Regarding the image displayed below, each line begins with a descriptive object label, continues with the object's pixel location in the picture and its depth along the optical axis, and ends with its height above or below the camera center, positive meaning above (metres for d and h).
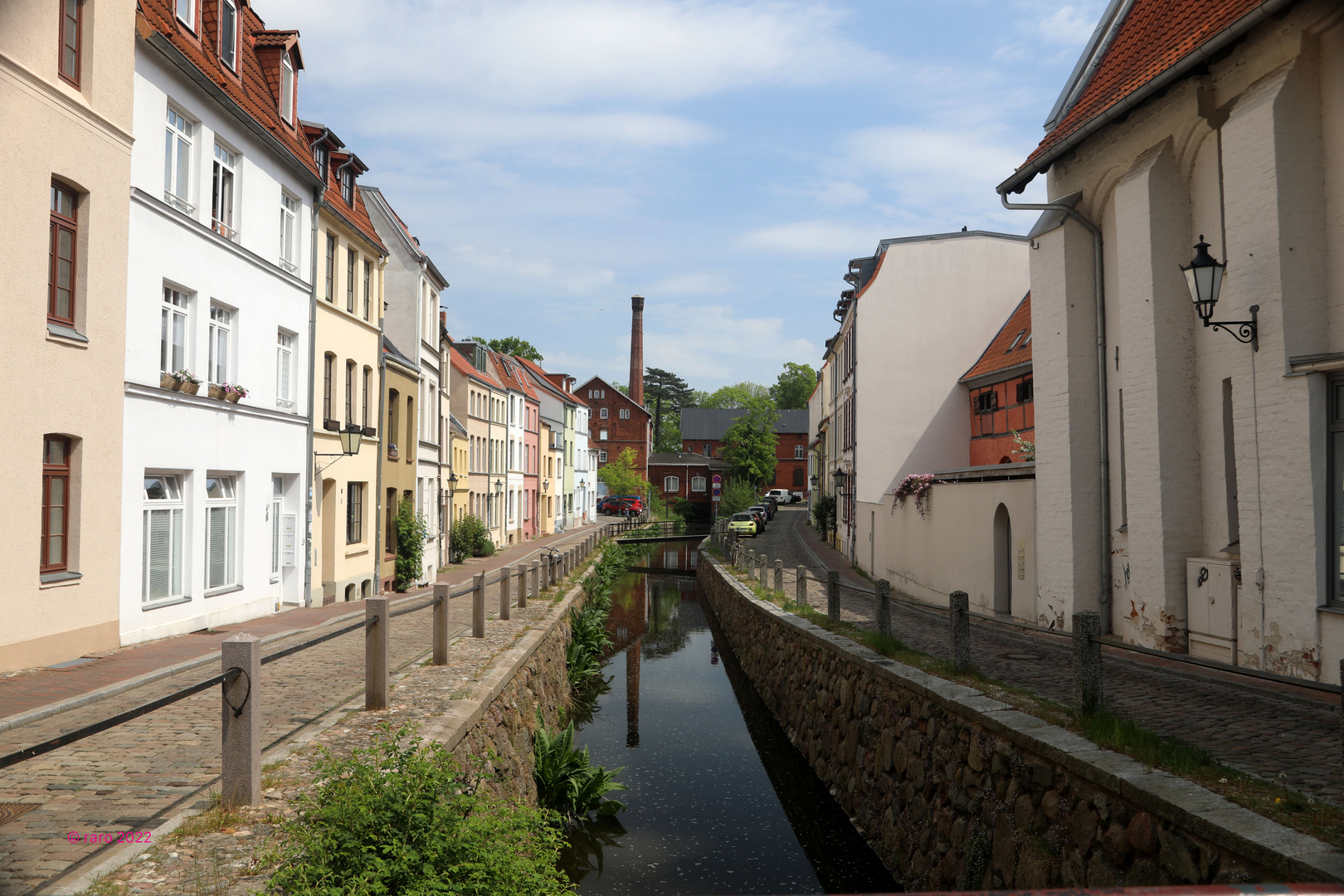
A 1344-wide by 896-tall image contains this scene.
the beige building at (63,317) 9.37 +2.01
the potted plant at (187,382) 12.86 +1.64
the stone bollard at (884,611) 10.68 -1.41
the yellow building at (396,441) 22.94 +1.44
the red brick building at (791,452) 89.06 +4.05
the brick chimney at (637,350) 84.00 +13.43
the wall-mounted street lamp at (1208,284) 8.73 +2.01
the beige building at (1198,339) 8.19 +1.66
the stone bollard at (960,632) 8.62 -1.35
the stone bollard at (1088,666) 6.23 -1.21
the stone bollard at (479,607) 11.59 -1.49
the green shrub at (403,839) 3.93 -1.60
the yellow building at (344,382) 18.86 +2.54
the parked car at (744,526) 42.75 -1.57
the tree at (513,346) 71.12 +11.70
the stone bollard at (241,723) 4.88 -1.24
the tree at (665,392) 116.31 +13.38
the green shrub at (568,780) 9.85 -3.16
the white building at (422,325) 25.47 +4.98
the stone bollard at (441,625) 9.54 -1.41
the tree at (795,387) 106.12 +12.51
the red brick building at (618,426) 82.81 +6.14
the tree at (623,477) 73.19 +1.32
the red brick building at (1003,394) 21.64 +2.50
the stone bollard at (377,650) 7.21 -1.26
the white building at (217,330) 12.02 +2.61
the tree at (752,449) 76.06 +3.70
